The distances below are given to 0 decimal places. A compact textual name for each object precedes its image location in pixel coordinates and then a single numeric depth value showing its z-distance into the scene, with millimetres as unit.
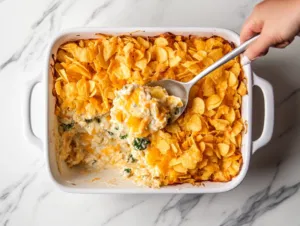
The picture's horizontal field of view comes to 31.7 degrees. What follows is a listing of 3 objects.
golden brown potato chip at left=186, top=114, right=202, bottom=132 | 1384
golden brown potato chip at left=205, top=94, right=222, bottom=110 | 1383
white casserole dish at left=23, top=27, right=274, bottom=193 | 1355
